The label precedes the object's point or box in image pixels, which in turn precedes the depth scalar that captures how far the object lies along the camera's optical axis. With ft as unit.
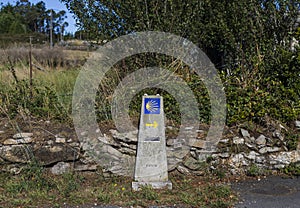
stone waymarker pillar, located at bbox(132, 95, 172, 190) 14.99
